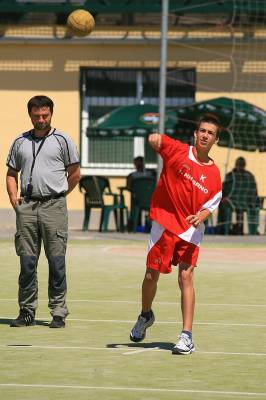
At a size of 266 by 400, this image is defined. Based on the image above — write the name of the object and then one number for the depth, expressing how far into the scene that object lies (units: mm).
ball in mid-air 20203
